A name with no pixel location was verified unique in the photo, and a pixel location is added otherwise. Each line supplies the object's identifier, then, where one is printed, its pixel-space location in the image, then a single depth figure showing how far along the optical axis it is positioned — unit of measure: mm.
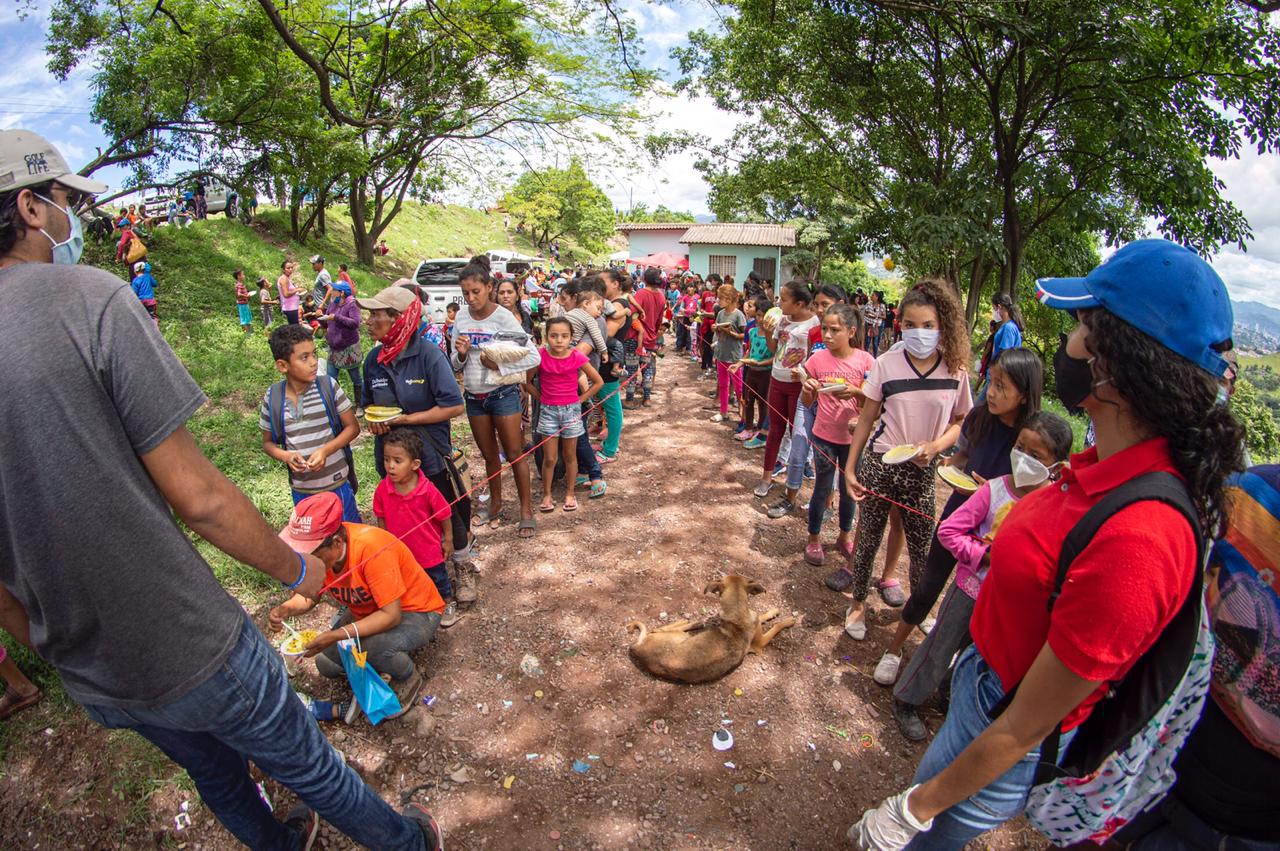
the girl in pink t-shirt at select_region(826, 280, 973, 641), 3184
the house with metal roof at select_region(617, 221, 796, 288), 30828
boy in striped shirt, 3299
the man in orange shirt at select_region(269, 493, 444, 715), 2604
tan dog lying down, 3139
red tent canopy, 26031
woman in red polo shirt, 1131
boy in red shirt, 3299
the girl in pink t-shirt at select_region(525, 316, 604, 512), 4771
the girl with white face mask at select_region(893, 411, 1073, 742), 2406
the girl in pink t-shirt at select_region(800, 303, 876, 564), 4004
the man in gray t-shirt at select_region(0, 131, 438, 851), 1271
